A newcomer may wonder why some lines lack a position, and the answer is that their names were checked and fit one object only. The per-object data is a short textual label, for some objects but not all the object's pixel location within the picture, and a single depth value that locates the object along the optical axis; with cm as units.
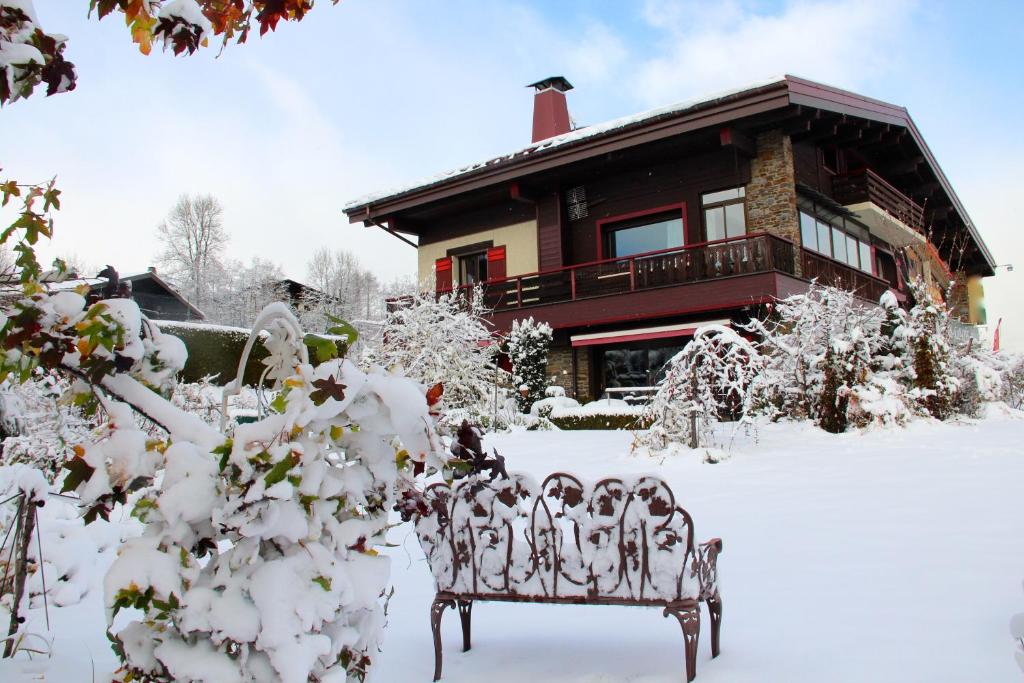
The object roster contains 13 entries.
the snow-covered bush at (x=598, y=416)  1298
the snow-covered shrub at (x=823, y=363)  955
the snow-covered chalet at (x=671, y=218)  1369
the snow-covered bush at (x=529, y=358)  1530
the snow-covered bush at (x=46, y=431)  646
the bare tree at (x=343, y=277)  5706
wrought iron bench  282
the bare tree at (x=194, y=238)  4600
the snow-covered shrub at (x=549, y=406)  1413
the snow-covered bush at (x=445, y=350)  1398
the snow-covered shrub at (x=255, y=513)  145
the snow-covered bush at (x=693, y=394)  854
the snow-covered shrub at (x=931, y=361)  1045
